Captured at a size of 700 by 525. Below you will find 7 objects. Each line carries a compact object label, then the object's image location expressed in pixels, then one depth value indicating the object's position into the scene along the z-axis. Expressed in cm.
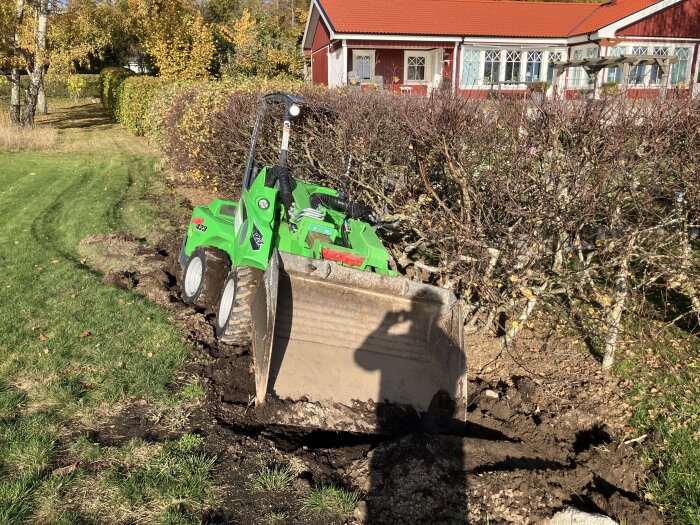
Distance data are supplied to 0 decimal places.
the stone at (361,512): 328
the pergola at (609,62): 1575
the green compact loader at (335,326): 416
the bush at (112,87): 2581
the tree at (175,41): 2361
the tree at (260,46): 2794
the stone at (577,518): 316
